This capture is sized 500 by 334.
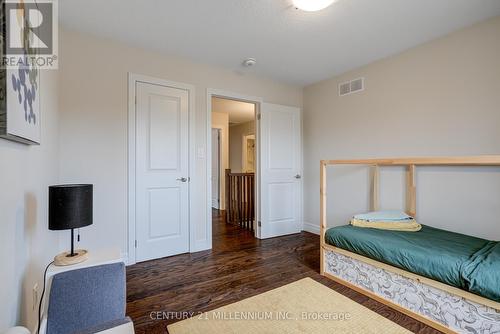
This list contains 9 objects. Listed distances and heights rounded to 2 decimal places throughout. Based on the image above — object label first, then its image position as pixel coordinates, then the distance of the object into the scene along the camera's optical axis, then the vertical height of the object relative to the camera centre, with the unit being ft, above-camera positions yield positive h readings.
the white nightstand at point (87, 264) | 3.96 -1.85
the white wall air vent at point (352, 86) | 10.31 +3.66
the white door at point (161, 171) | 8.77 -0.08
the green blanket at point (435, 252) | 4.65 -2.00
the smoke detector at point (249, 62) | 9.60 +4.38
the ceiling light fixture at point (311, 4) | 5.93 +4.15
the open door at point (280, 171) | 11.71 -0.13
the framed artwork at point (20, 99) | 2.91 +1.03
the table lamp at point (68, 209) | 4.43 -0.74
